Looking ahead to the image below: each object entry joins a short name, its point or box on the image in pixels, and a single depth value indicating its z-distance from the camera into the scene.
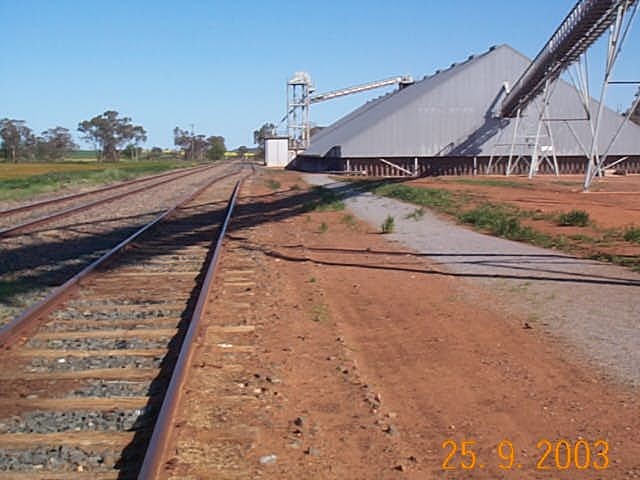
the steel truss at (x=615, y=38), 31.88
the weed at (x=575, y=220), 20.72
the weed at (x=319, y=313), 9.81
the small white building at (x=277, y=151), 93.75
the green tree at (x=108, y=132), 174.62
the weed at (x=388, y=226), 20.40
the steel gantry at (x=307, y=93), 88.00
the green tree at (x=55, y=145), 156.75
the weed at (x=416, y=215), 24.38
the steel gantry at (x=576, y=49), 32.22
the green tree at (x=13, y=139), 142.25
